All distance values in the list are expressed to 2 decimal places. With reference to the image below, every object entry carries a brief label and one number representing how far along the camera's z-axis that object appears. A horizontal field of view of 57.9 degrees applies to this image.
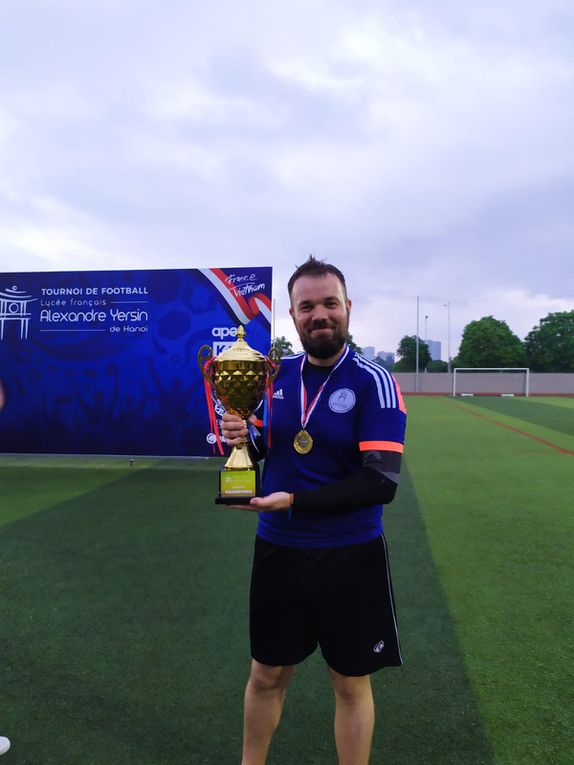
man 1.57
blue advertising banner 7.73
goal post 36.47
